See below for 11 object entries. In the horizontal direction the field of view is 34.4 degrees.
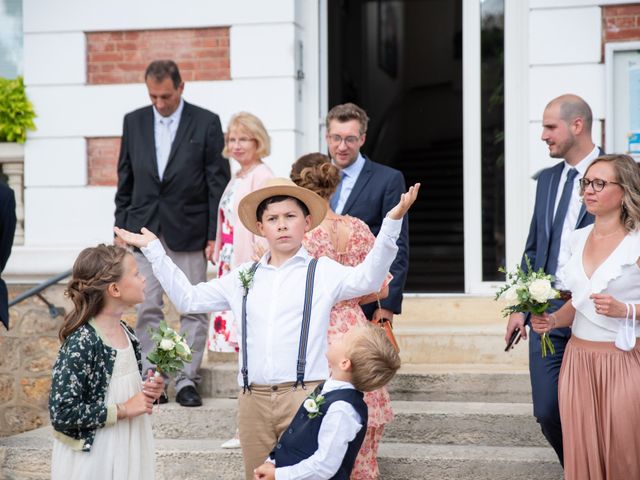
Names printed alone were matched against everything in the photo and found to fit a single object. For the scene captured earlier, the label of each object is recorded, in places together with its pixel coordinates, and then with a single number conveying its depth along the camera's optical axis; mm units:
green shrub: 8133
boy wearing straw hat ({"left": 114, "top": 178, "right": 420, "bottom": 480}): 4246
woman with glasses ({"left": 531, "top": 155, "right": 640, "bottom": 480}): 4590
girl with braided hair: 4023
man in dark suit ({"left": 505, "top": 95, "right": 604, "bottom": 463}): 5152
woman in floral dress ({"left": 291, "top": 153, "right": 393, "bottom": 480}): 4758
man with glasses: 5520
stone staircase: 5738
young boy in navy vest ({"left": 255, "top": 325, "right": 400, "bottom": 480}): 3723
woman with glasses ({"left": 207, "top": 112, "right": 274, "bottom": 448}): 6262
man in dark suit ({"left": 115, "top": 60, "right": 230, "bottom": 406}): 6574
